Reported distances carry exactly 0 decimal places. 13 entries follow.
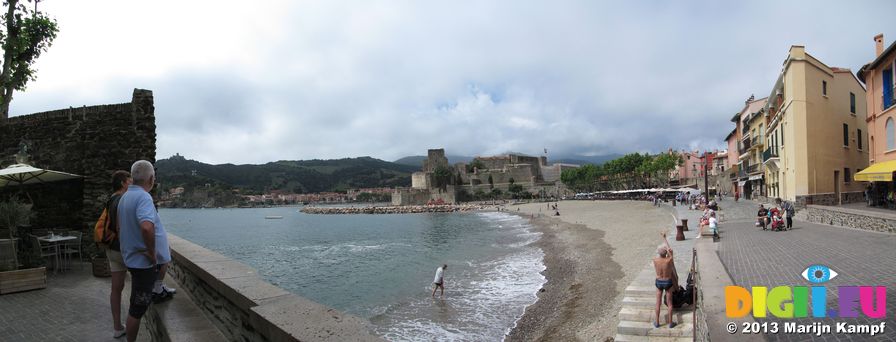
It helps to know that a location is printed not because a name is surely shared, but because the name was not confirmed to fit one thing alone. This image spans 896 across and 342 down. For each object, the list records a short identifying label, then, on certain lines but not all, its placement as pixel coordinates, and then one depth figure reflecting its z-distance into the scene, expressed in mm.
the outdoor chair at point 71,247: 7968
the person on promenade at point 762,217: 15305
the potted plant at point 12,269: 6152
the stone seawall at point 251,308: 2510
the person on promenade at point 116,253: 4070
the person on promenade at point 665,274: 6500
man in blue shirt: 3389
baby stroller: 14453
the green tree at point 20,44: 9523
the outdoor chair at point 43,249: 7290
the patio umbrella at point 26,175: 7033
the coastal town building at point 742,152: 37438
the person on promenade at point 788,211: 14953
